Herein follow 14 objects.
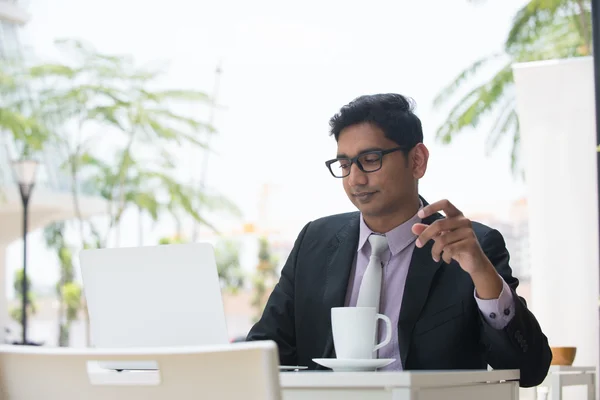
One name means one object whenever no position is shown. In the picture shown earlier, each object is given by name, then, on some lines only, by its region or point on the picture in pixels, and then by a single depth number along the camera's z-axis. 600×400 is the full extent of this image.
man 1.97
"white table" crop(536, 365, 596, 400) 3.08
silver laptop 1.70
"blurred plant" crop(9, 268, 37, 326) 26.84
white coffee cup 1.61
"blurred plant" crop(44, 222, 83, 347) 25.48
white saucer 1.54
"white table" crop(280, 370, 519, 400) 1.24
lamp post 10.96
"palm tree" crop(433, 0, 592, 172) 16.62
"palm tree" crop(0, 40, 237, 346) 23.30
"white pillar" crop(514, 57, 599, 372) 5.04
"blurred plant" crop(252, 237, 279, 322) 30.47
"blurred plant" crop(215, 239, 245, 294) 31.27
